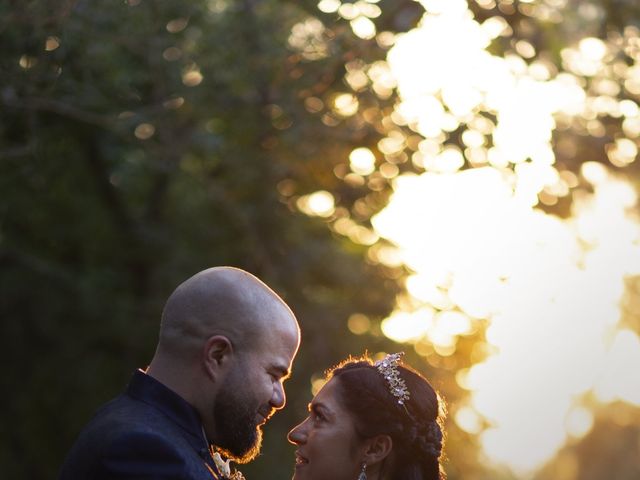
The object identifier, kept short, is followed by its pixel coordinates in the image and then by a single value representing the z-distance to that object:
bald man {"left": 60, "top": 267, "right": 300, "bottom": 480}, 5.10
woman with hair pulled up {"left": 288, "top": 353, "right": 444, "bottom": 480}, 6.13
